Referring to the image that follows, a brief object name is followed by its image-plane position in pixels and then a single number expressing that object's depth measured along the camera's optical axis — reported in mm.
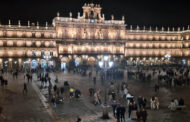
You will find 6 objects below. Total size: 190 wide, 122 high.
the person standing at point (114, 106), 18406
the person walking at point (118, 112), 16502
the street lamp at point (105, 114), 17672
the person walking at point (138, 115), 16497
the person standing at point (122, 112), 16533
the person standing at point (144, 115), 15949
